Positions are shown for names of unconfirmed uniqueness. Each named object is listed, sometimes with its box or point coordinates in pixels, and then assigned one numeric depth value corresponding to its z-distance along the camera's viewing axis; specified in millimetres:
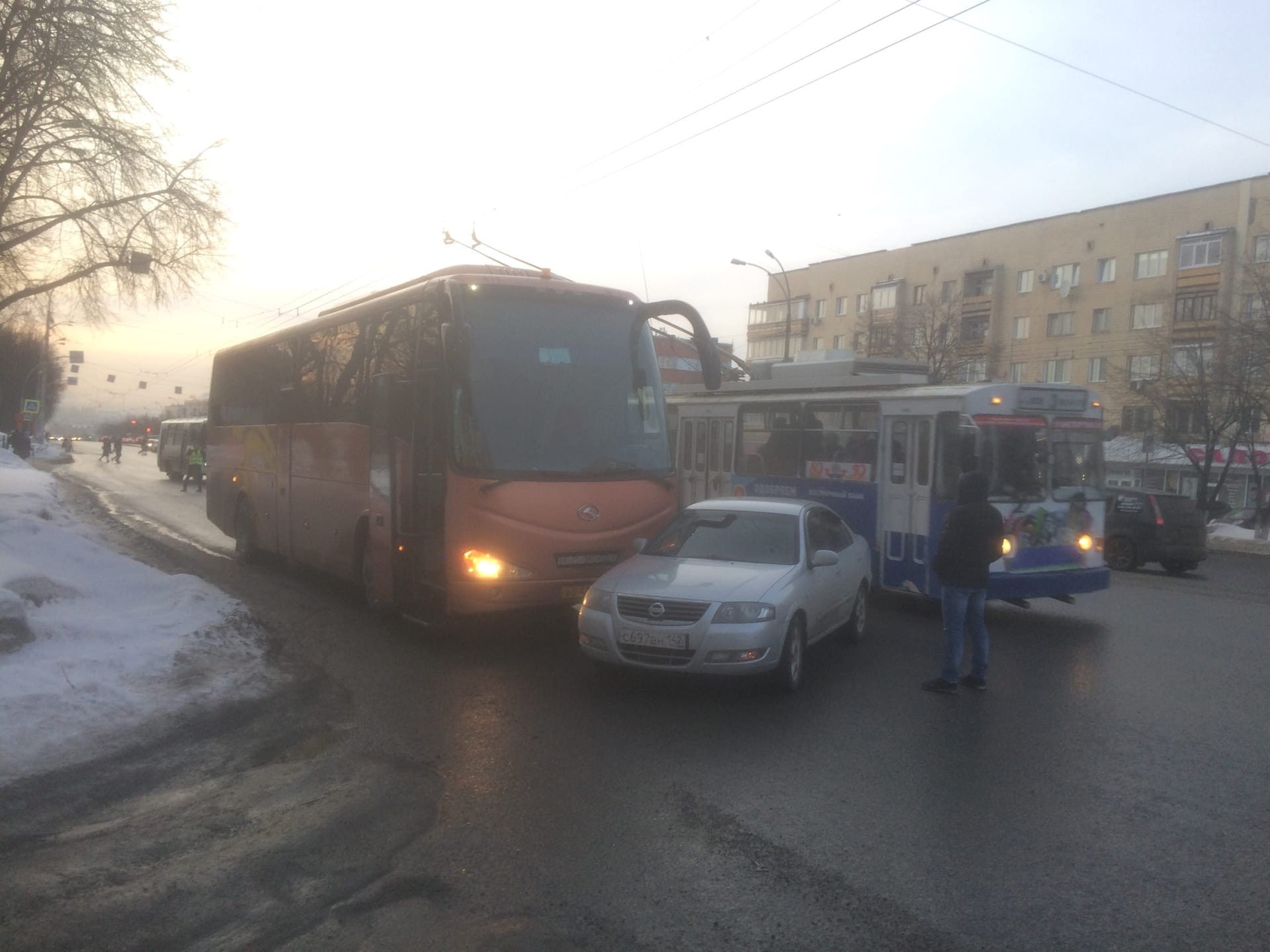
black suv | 20656
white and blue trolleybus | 12469
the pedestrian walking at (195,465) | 38594
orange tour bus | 9508
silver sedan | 7930
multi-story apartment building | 46375
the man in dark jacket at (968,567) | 8719
